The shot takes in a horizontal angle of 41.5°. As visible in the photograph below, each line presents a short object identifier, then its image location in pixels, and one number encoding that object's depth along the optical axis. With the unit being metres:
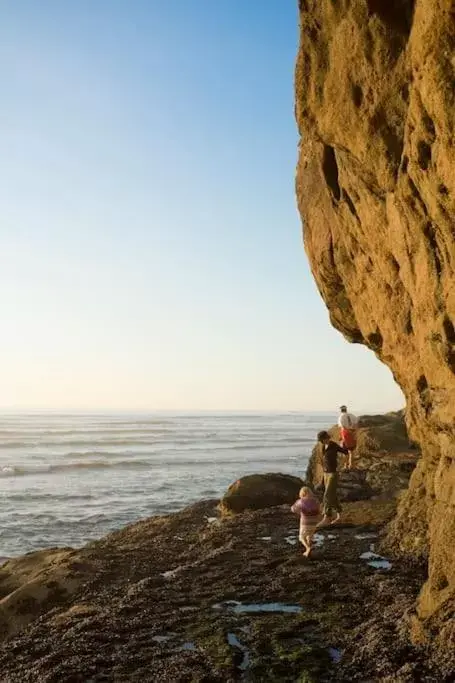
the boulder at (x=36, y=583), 11.56
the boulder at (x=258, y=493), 19.91
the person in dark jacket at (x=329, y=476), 15.30
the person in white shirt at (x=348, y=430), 20.71
